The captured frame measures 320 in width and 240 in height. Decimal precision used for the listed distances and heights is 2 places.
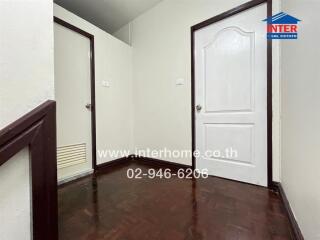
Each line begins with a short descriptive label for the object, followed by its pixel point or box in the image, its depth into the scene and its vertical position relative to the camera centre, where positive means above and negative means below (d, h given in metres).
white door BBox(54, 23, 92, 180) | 2.02 +0.25
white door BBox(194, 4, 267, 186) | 1.81 +0.25
